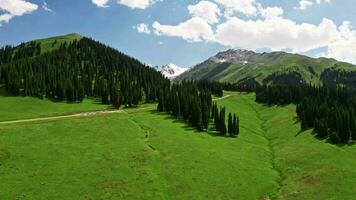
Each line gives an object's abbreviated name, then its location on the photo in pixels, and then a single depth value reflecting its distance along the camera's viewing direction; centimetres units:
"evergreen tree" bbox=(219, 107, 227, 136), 13788
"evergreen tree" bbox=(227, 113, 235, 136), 13812
